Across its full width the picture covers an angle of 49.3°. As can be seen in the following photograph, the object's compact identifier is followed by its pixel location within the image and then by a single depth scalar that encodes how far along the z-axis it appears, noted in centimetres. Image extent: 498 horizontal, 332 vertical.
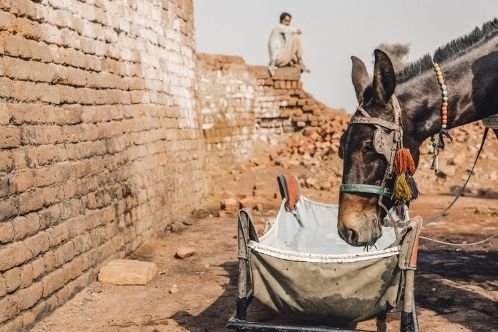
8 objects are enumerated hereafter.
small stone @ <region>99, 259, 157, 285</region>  543
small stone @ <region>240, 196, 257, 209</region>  989
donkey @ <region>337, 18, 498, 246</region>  335
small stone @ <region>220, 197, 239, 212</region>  963
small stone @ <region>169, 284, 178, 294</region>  520
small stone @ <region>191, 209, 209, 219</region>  931
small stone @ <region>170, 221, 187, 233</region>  795
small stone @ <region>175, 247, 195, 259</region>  647
